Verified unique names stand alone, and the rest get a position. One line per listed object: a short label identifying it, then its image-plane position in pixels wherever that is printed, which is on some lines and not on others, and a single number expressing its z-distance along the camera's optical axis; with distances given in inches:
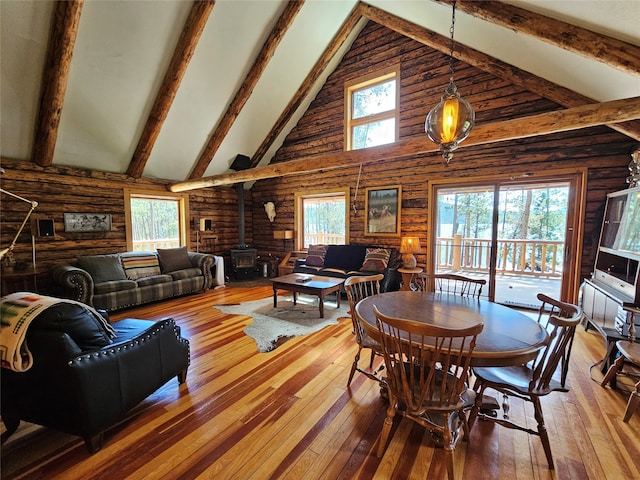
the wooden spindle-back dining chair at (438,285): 193.5
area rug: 127.1
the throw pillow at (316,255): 220.7
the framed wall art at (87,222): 185.8
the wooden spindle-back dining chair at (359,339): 79.4
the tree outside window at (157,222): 240.5
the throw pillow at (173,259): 202.1
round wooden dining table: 54.8
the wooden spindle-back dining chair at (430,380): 52.8
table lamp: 184.1
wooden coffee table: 153.3
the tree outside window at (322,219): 248.7
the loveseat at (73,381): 58.6
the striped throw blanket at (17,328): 55.4
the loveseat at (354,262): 189.0
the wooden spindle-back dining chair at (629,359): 73.7
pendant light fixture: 77.2
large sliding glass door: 155.8
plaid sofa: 151.5
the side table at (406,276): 177.0
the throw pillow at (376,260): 193.8
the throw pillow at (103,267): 166.4
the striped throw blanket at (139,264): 186.3
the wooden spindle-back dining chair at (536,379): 57.6
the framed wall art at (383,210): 208.4
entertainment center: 102.7
